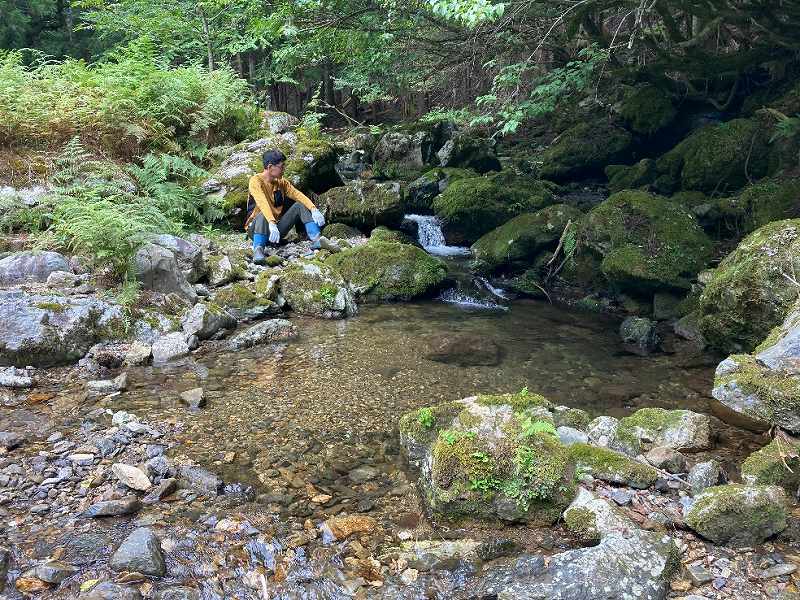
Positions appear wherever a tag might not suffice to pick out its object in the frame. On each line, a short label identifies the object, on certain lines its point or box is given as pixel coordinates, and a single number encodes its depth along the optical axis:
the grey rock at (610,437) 4.30
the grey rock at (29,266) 6.85
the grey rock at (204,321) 6.88
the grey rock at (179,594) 2.98
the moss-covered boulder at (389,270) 9.44
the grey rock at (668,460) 4.00
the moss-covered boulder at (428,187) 14.07
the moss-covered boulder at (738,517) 3.32
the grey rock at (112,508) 3.55
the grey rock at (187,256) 7.82
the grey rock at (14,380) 5.38
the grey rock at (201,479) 3.97
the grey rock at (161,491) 3.80
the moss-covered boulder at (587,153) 15.38
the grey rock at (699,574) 3.08
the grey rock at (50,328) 5.82
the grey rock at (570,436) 4.27
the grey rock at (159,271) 7.32
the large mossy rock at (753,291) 6.24
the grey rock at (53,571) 2.98
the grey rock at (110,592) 2.88
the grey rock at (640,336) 7.70
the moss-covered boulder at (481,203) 12.23
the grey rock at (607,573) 2.99
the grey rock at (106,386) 5.42
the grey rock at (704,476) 3.77
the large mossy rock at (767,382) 4.20
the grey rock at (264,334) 6.90
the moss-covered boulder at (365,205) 11.80
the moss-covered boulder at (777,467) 3.85
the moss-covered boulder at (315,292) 8.37
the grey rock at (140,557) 3.09
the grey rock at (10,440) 4.30
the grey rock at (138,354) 6.13
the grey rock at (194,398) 5.25
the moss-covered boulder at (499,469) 3.64
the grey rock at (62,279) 6.82
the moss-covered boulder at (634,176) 13.27
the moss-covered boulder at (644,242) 8.88
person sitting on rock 8.65
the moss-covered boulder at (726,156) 11.38
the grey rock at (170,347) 6.34
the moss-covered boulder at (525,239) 11.01
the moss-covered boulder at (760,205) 9.02
